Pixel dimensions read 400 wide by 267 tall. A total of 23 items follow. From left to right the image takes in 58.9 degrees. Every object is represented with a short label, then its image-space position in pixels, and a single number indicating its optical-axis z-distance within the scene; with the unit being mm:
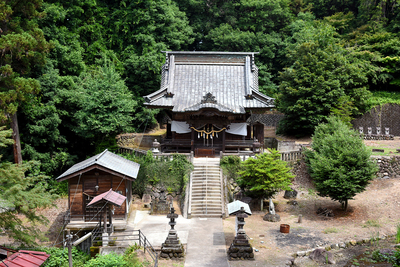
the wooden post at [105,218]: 16312
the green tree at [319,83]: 32719
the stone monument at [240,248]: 15016
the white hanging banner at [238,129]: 26625
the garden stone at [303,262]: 14171
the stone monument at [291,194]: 23500
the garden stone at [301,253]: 14951
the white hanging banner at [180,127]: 26562
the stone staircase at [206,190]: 20484
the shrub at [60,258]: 16359
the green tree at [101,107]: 26031
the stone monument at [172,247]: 15188
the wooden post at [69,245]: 11991
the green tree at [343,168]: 19312
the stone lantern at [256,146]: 25028
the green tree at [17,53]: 22781
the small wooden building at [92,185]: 18844
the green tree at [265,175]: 20172
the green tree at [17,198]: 15125
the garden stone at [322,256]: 14258
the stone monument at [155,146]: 24961
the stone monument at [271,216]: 19550
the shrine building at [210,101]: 25844
